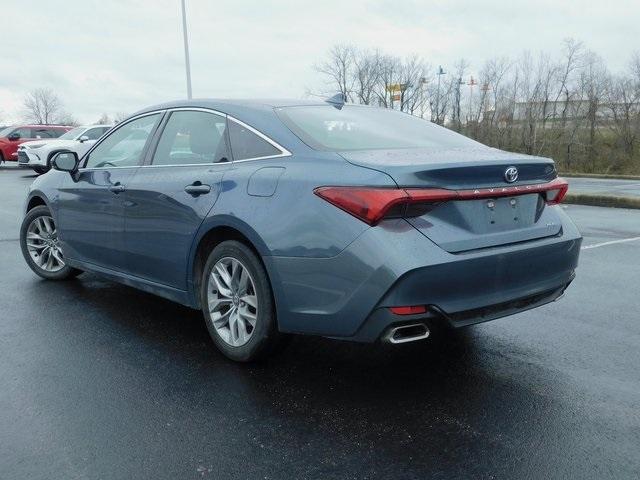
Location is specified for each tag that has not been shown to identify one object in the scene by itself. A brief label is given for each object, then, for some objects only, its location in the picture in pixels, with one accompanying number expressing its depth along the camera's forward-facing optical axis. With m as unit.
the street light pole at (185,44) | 27.20
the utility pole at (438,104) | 55.38
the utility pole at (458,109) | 53.16
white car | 19.88
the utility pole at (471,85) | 52.72
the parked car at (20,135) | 26.05
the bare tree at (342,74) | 59.38
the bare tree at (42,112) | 91.94
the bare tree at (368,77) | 58.78
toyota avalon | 2.99
